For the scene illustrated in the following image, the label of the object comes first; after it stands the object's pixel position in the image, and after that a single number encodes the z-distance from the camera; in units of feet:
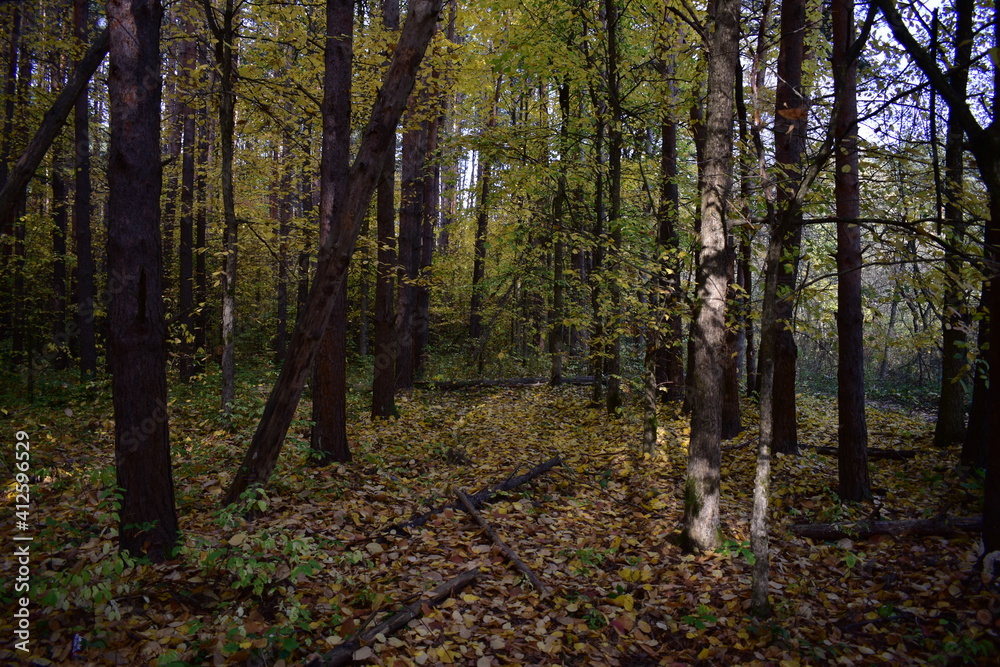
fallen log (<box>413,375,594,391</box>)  49.55
